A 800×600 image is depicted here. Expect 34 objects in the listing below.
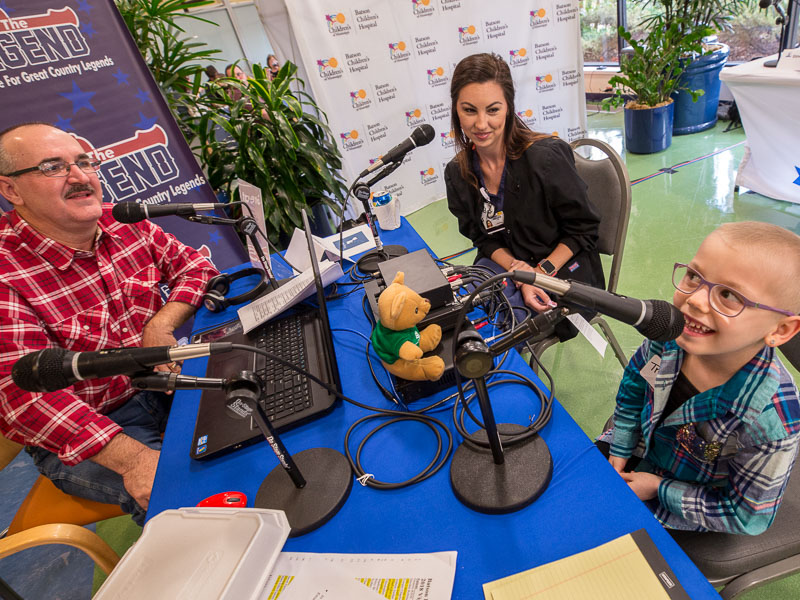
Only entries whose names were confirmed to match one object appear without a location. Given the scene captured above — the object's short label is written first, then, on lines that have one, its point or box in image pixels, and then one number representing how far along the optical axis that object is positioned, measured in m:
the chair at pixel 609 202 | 1.41
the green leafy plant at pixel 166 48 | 2.38
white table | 2.37
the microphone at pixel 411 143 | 1.25
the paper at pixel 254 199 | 1.31
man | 1.14
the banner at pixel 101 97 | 1.92
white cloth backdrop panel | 3.11
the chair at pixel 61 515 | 1.02
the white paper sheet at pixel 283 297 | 1.28
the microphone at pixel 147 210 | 1.21
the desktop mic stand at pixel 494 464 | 0.60
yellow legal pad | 0.56
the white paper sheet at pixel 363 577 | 0.61
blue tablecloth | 0.63
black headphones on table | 1.54
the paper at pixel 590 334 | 0.82
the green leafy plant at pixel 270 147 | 2.37
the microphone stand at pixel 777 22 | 2.51
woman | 1.50
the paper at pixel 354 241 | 1.71
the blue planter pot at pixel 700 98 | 3.71
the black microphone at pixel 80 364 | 0.60
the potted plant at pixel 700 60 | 3.46
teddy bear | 0.87
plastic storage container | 0.61
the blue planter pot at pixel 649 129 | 3.63
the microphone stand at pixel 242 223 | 1.27
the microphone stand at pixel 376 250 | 1.33
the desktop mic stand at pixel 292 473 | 0.63
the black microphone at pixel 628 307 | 0.52
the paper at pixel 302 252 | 1.58
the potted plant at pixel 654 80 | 3.40
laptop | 0.95
